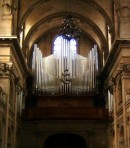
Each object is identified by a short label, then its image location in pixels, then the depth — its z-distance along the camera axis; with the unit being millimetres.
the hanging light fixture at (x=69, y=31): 19109
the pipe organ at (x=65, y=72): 33094
